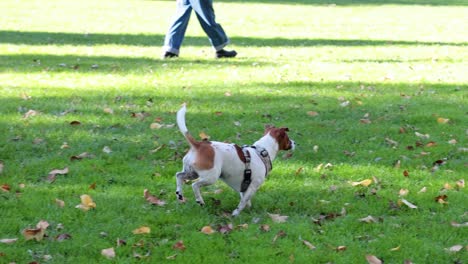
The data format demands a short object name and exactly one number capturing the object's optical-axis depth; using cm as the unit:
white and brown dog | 1116
